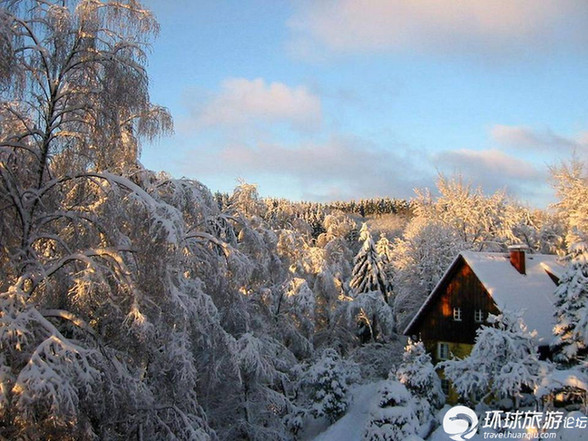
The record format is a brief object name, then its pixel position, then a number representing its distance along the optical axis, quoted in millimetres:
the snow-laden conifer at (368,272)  35234
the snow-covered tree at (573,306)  18562
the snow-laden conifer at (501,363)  17875
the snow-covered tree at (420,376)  21344
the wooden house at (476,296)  23812
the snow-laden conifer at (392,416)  19234
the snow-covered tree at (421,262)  35125
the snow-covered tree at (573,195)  29719
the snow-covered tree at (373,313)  30839
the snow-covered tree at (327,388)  21797
